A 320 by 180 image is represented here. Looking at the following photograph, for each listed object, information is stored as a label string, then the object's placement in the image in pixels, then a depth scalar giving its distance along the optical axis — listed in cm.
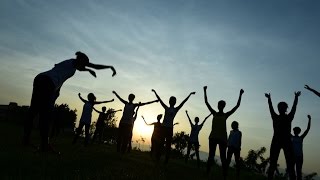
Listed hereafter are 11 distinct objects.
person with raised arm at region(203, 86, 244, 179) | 720
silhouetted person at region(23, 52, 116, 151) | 539
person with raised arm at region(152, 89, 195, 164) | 880
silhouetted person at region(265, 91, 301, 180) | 624
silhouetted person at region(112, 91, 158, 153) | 943
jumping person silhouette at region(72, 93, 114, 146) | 1036
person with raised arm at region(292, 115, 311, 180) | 981
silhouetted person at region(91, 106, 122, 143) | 1336
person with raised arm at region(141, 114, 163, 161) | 1174
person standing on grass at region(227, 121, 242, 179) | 943
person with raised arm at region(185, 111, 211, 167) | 1331
